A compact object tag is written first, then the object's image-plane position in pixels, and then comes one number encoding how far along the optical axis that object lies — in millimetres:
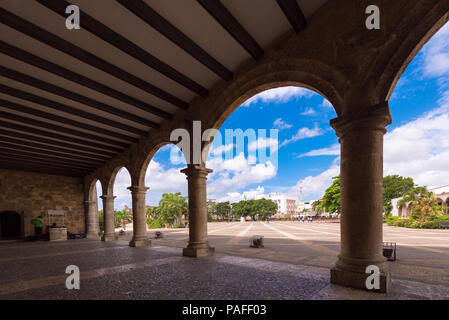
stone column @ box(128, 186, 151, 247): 9430
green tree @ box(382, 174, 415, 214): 40844
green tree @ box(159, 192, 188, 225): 31078
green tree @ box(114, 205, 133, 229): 39016
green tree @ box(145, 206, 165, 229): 31431
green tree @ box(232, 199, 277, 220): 62406
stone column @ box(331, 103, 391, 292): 3438
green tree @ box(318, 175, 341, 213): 34906
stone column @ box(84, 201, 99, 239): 15258
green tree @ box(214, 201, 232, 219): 67500
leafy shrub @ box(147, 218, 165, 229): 31306
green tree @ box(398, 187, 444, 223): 20766
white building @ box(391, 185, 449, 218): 32169
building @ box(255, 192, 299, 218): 95938
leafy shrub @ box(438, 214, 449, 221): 21041
